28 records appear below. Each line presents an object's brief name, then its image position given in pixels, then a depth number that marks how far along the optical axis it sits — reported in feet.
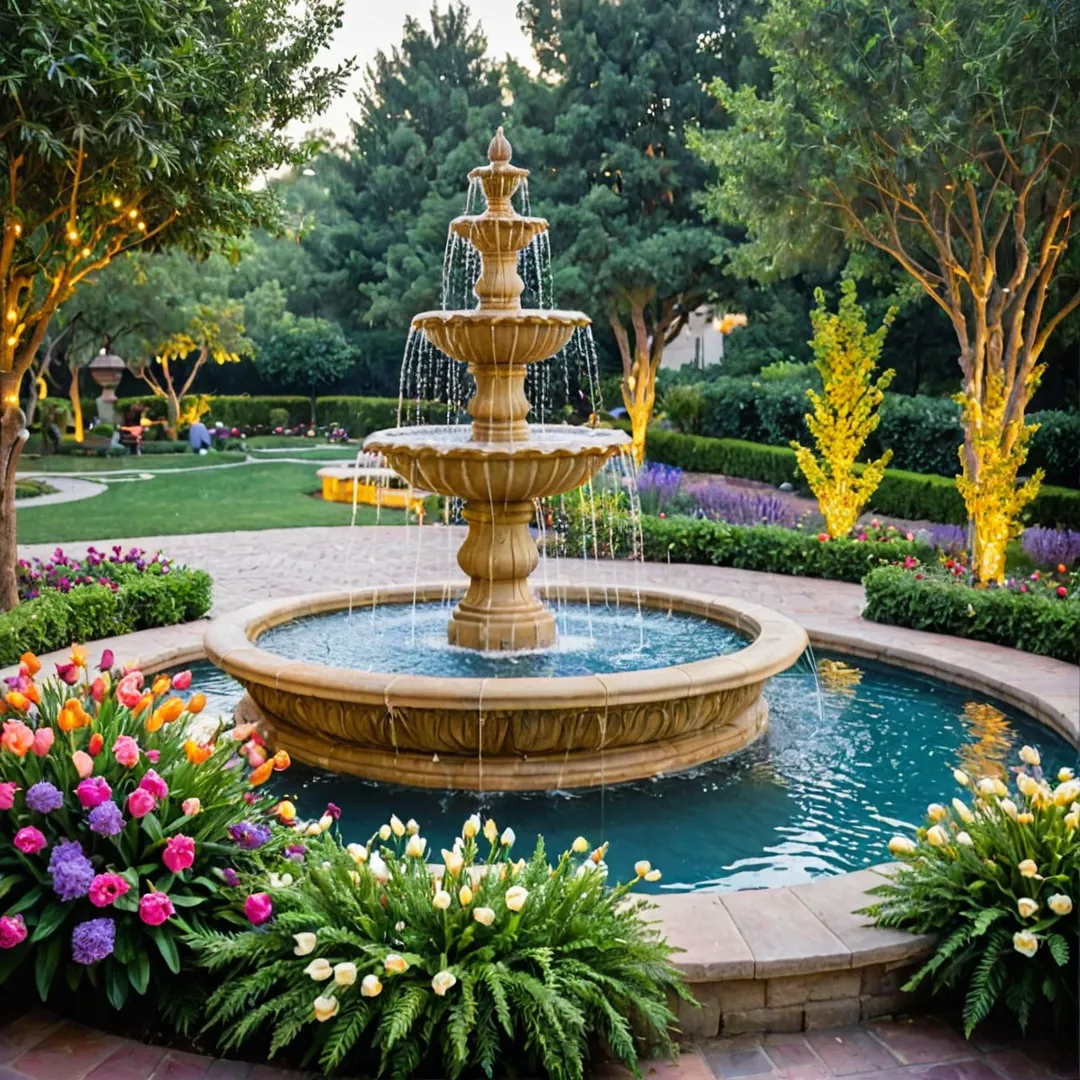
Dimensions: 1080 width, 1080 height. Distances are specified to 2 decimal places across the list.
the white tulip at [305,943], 11.71
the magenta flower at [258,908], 12.57
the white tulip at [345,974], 11.30
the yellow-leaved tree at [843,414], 43.47
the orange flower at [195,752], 13.97
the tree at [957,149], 37.76
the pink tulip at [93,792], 12.83
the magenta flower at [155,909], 12.32
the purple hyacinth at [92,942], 12.10
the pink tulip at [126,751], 13.42
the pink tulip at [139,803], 12.61
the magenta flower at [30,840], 12.58
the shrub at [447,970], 11.50
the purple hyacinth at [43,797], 12.69
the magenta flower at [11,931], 12.00
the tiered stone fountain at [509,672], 20.74
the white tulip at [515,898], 11.93
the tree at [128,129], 27.12
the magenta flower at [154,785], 13.09
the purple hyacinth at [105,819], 12.66
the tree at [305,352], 128.26
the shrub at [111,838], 12.46
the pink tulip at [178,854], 12.75
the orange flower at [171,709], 14.46
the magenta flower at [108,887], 12.22
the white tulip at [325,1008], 11.28
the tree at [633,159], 80.28
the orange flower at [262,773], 14.17
